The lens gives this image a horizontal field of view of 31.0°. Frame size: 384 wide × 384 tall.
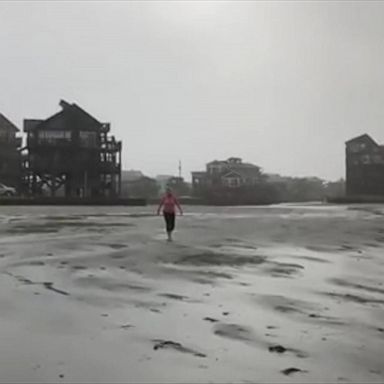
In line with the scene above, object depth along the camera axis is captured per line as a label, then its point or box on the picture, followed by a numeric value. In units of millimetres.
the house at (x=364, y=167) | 96375
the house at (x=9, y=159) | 75375
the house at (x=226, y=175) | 102588
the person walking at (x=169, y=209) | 18812
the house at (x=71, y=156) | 72688
